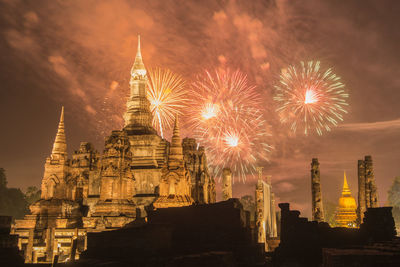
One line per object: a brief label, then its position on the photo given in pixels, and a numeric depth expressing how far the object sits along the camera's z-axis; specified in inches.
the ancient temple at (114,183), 1083.3
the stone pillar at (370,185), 1395.2
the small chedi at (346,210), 2345.5
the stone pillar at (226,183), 1630.0
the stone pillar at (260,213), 1605.6
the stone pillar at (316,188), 1441.3
